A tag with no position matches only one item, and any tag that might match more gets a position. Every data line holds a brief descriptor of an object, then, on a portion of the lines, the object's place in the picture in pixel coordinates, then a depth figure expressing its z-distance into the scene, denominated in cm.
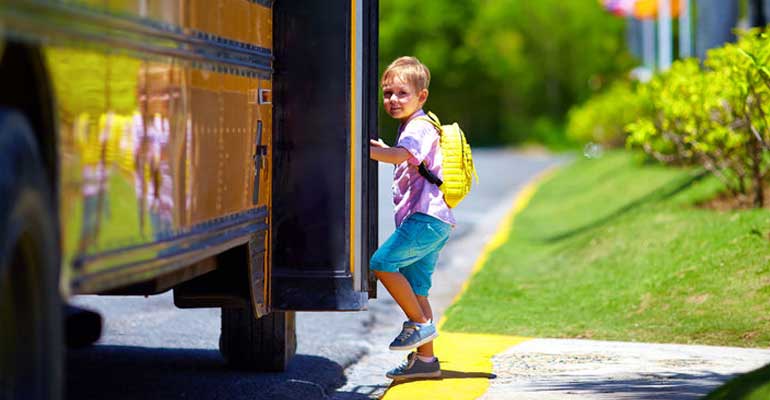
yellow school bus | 800
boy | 1486
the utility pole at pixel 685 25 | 6265
